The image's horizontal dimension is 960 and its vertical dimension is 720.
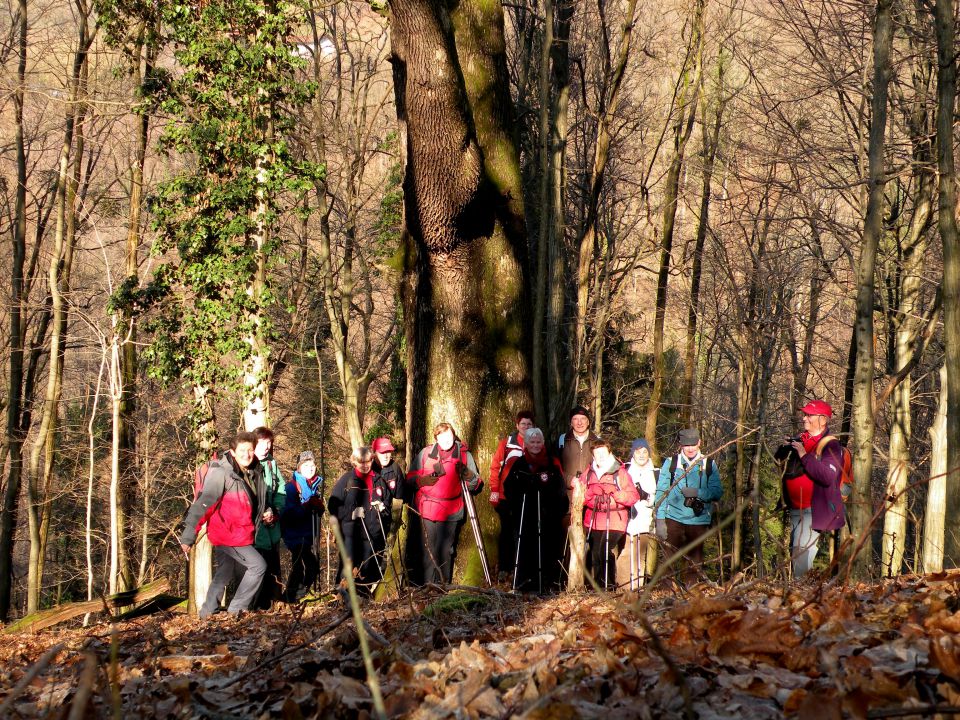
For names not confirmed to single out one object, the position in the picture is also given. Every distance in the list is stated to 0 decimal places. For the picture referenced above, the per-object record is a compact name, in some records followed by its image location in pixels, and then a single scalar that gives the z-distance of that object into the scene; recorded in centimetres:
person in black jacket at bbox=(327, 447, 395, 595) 1049
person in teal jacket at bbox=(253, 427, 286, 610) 991
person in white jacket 1002
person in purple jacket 847
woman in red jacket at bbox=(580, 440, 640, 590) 948
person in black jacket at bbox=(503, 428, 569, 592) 959
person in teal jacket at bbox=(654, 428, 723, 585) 968
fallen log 1027
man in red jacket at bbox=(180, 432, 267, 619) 891
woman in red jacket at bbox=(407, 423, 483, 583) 934
